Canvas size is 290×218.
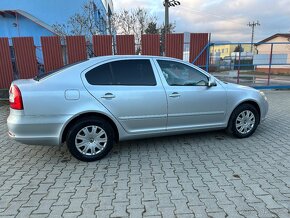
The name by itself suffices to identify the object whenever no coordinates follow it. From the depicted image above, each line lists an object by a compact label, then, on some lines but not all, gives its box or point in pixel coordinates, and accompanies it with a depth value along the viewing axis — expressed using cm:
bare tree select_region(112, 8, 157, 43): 1435
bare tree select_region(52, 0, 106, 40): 1222
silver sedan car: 356
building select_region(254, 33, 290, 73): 1139
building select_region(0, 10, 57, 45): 1298
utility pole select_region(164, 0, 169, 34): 1730
